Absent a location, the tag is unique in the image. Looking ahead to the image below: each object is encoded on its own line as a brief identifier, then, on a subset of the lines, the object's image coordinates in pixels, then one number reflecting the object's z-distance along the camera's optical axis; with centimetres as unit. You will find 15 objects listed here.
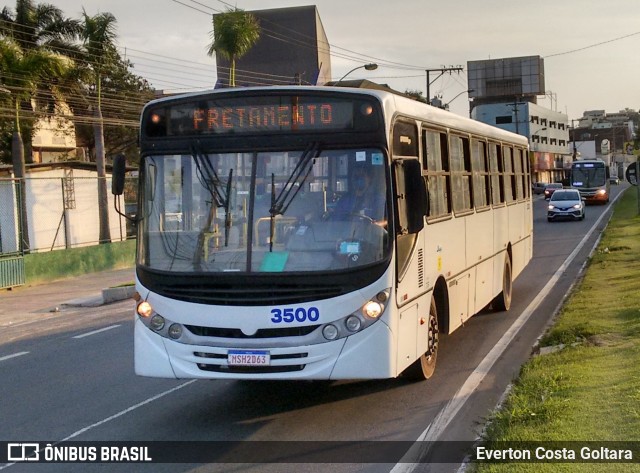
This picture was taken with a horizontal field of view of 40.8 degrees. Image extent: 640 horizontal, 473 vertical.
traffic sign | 2928
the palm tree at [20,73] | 3003
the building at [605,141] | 13477
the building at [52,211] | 2478
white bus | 724
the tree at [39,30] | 3462
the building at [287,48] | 7450
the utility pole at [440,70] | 5483
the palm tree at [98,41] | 3406
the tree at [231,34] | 3691
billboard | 13038
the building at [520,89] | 12638
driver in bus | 749
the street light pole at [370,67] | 3723
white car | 4181
